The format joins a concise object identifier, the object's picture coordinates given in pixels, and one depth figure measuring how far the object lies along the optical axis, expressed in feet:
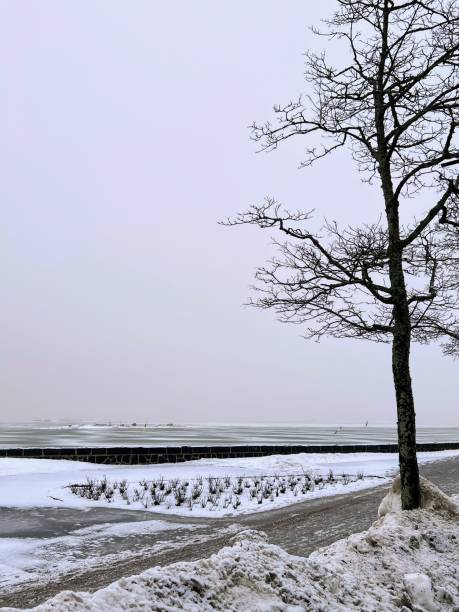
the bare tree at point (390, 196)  30.55
